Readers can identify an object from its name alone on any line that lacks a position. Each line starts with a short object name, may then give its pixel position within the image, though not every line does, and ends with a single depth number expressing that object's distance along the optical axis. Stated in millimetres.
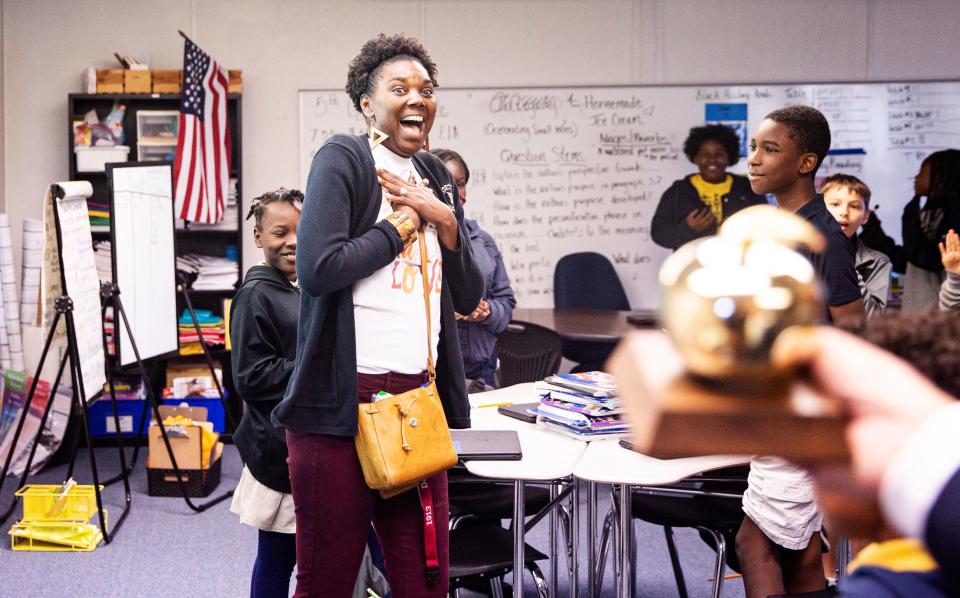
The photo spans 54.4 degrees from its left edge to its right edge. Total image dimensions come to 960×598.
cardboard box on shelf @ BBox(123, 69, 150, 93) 5043
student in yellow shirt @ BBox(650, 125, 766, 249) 5234
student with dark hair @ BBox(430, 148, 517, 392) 3100
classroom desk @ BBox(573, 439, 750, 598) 2059
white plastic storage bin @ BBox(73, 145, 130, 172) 5000
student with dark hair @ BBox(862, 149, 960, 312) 4523
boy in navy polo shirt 2121
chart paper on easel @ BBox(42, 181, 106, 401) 3504
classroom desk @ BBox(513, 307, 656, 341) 4176
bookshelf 5102
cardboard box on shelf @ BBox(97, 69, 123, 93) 5070
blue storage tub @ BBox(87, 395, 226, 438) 5035
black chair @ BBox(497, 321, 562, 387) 3740
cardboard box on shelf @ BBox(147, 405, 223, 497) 4141
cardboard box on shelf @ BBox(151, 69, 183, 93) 5062
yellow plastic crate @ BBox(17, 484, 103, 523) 3574
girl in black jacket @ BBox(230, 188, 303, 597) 2250
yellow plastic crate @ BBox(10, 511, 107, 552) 3467
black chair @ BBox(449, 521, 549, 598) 2289
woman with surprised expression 1604
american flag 4844
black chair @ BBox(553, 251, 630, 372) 5277
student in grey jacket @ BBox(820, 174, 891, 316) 3059
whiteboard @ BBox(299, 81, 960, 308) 5352
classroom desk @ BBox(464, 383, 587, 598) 2076
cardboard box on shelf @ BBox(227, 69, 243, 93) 5172
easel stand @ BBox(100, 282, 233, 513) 3770
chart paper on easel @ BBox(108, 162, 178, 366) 3871
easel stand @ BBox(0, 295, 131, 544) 3447
